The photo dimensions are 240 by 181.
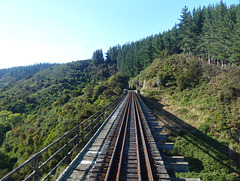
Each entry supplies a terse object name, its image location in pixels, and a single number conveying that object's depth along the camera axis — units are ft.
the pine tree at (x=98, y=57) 480.07
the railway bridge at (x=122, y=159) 14.94
